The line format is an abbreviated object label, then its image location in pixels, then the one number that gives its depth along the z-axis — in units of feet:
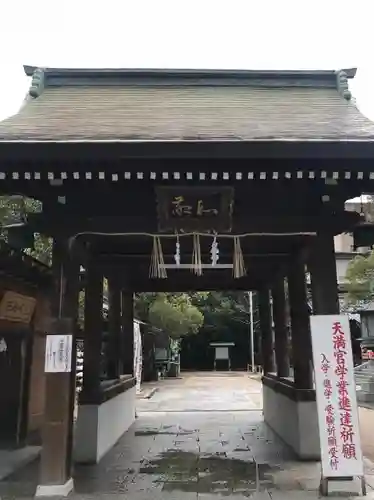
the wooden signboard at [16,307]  24.34
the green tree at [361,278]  50.08
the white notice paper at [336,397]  17.16
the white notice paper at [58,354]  17.69
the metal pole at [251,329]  104.12
